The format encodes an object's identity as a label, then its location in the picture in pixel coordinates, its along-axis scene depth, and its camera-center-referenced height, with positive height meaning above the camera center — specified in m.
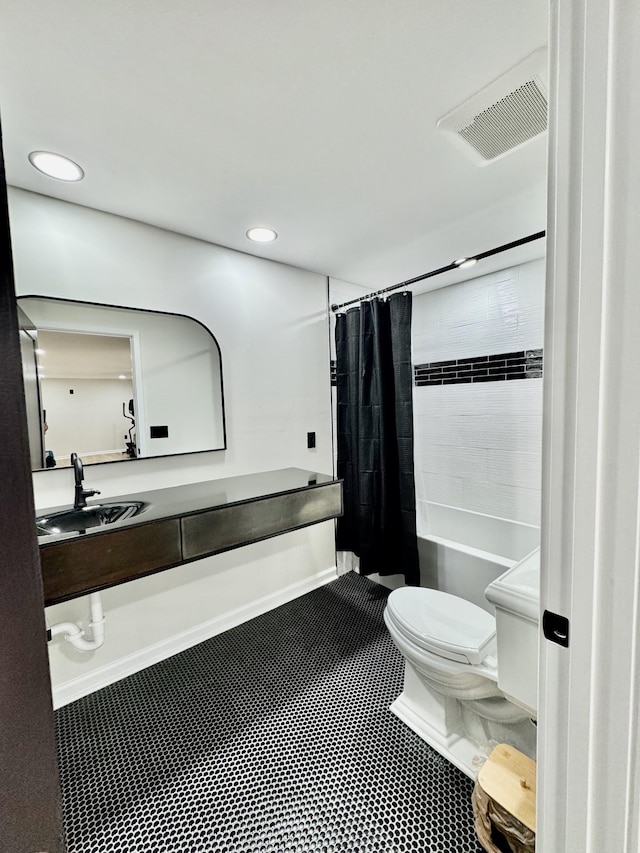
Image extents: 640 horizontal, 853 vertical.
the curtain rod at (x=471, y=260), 1.51 +0.68
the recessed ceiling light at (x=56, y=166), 1.26 +0.91
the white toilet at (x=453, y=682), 1.20 -0.99
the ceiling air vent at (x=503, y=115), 0.99 +0.90
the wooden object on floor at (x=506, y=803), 0.91 -1.06
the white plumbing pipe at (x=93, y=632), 1.50 -0.93
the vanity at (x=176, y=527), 1.17 -0.46
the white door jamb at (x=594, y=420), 0.49 -0.03
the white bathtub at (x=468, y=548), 2.10 -0.96
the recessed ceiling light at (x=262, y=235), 1.83 +0.91
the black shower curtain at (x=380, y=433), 2.14 -0.18
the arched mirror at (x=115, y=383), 1.53 +0.14
